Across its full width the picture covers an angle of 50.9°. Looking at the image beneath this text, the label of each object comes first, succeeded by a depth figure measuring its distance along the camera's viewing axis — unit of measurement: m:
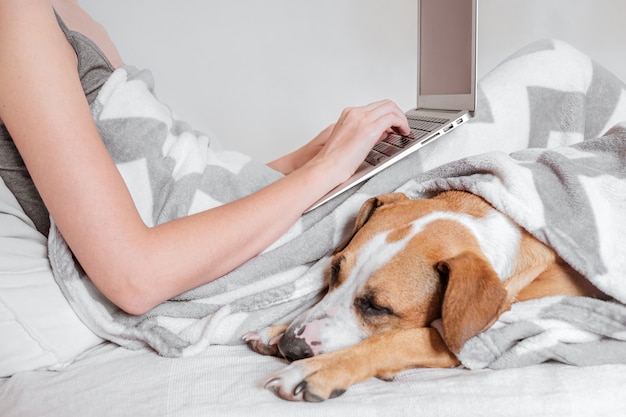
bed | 0.98
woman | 1.06
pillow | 1.14
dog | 1.01
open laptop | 1.32
